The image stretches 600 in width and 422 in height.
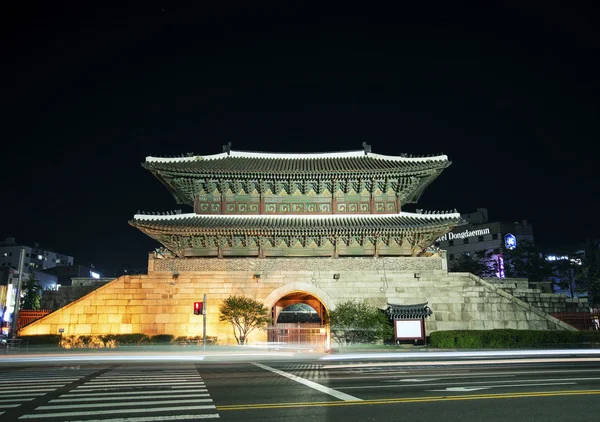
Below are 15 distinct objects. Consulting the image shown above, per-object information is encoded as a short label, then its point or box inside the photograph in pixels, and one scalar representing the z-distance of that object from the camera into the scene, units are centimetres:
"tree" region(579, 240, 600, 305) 4381
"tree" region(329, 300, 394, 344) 2683
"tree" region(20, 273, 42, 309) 5591
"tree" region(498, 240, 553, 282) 6006
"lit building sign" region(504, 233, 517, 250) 8791
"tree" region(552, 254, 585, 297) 5818
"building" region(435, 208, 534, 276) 8975
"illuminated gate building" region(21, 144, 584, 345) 2822
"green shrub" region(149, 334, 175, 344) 2692
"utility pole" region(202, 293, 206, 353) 2442
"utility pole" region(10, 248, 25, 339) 2581
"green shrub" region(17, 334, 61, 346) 2592
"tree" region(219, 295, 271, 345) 2714
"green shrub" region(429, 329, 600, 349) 2597
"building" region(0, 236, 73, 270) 9262
